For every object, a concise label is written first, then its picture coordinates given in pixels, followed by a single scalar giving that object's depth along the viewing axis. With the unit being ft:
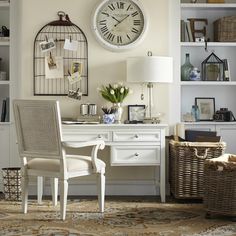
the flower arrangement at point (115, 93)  17.54
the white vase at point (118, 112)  17.52
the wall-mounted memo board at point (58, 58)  17.84
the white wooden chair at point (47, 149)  14.37
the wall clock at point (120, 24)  17.87
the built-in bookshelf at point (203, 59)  18.74
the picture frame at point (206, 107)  19.44
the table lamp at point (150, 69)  16.83
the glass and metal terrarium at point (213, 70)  18.99
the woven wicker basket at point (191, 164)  16.26
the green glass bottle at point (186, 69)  18.88
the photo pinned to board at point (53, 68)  17.84
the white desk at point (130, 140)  16.72
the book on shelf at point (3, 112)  18.74
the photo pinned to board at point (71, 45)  17.76
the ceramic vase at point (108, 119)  17.06
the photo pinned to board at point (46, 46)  17.83
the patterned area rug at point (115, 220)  12.98
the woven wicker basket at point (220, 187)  13.99
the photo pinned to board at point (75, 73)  17.88
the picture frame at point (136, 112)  17.93
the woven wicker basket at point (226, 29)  18.51
